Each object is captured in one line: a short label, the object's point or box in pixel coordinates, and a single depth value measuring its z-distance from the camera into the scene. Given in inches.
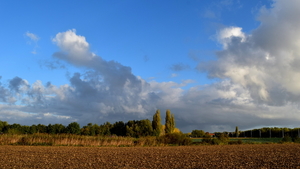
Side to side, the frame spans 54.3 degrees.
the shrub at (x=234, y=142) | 1394.1
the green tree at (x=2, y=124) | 2616.4
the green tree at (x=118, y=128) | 2536.4
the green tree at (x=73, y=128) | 2375.6
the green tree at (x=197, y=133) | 3895.2
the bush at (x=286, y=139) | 1489.9
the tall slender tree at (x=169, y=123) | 2465.6
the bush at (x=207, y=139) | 1385.3
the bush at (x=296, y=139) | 1488.7
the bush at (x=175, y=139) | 1333.7
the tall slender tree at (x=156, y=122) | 2315.5
